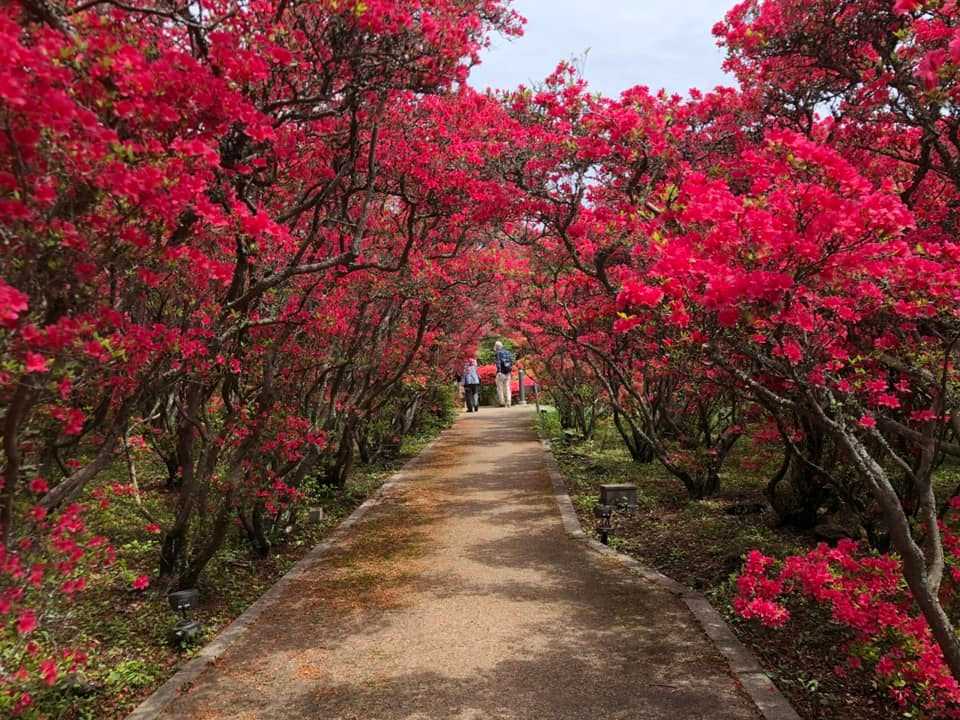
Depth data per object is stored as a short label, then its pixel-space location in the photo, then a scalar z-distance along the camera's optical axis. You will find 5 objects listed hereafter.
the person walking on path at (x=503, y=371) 24.36
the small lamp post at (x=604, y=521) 6.86
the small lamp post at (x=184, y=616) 4.46
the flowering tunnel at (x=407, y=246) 2.67
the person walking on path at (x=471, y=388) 23.69
